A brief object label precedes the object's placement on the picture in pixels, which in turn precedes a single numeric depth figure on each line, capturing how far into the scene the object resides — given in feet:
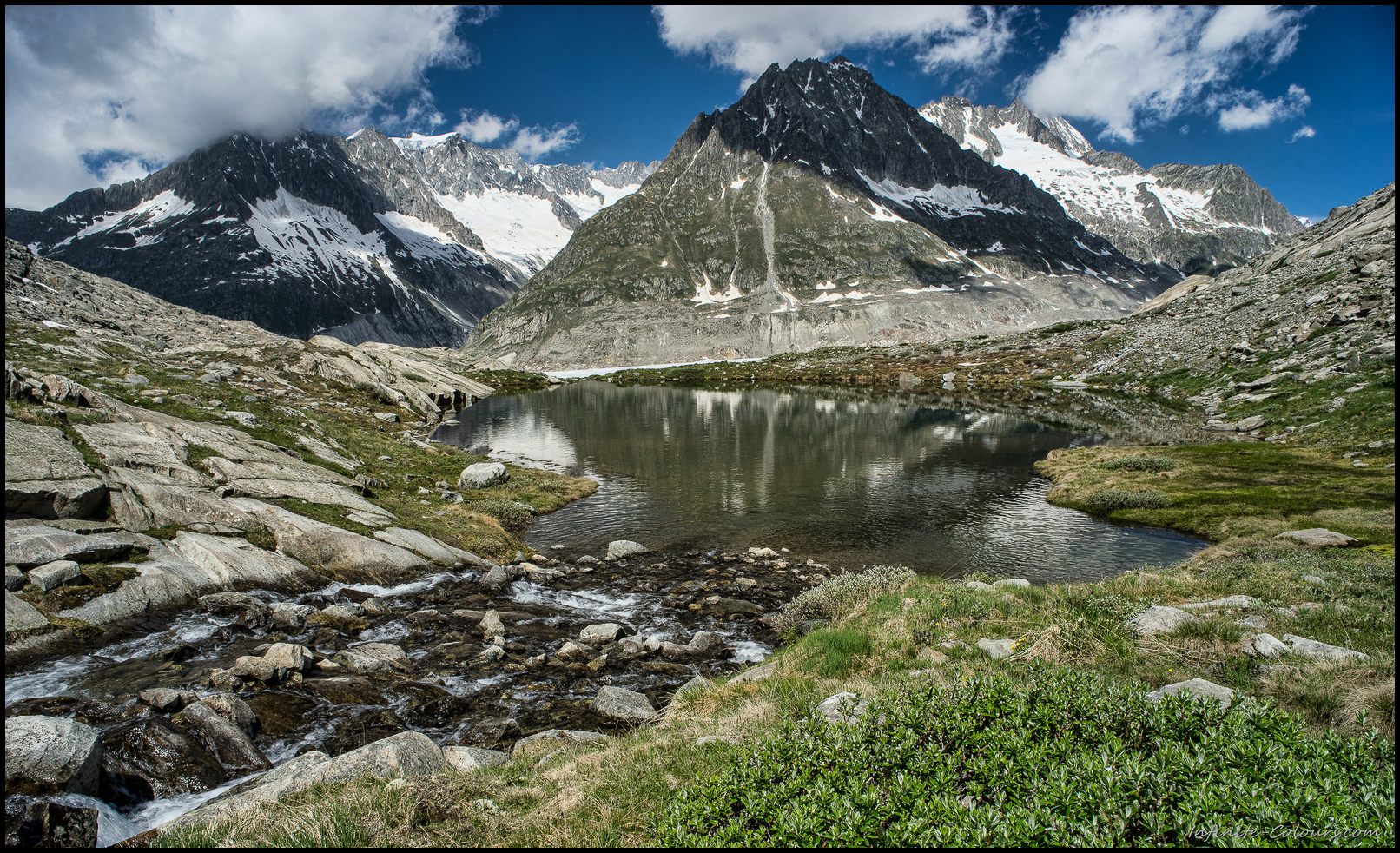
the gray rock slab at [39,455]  56.75
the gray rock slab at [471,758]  32.71
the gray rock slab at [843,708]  26.50
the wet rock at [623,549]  94.17
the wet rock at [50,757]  27.02
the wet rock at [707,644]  59.42
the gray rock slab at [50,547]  48.67
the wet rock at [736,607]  70.54
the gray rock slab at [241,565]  59.41
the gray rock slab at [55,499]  53.93
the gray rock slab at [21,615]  43.50
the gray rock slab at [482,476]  125.80
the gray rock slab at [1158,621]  37.27
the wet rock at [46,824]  23.06
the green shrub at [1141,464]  134.10
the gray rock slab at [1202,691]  25.40
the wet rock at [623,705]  42.93
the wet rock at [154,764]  31.53
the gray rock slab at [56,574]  47.73
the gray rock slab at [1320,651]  29.25
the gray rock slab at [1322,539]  74.18
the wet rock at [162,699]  37.88
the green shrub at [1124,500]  111.24
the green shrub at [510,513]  107.65
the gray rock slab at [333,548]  68.85
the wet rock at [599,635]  60.03
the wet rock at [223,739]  35.50
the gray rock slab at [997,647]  37.84
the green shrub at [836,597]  62.59
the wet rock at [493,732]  40.81
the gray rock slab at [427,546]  78.33
